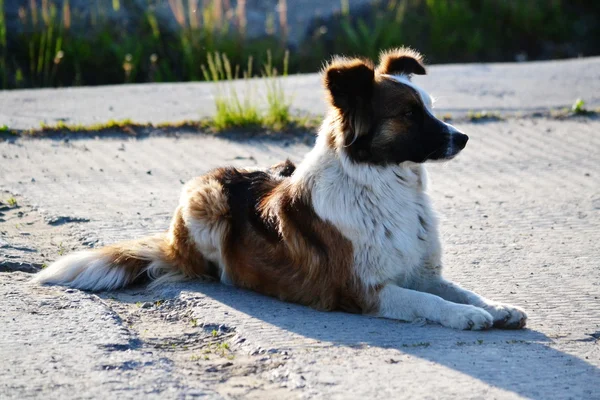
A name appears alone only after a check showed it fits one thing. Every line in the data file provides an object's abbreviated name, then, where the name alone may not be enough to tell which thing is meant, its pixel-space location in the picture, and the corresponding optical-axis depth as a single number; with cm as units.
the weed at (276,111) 1069
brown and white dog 575
